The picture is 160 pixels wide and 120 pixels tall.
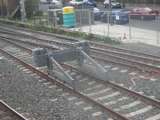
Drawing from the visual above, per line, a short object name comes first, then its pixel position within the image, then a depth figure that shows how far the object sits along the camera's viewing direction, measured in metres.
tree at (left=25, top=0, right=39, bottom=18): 41.62
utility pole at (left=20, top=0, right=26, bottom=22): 36.22
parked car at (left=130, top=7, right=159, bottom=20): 30.72
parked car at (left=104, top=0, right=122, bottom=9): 51.03
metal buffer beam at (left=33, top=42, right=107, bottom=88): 14.35
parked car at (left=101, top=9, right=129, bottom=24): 32.12
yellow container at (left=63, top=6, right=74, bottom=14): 32.07
